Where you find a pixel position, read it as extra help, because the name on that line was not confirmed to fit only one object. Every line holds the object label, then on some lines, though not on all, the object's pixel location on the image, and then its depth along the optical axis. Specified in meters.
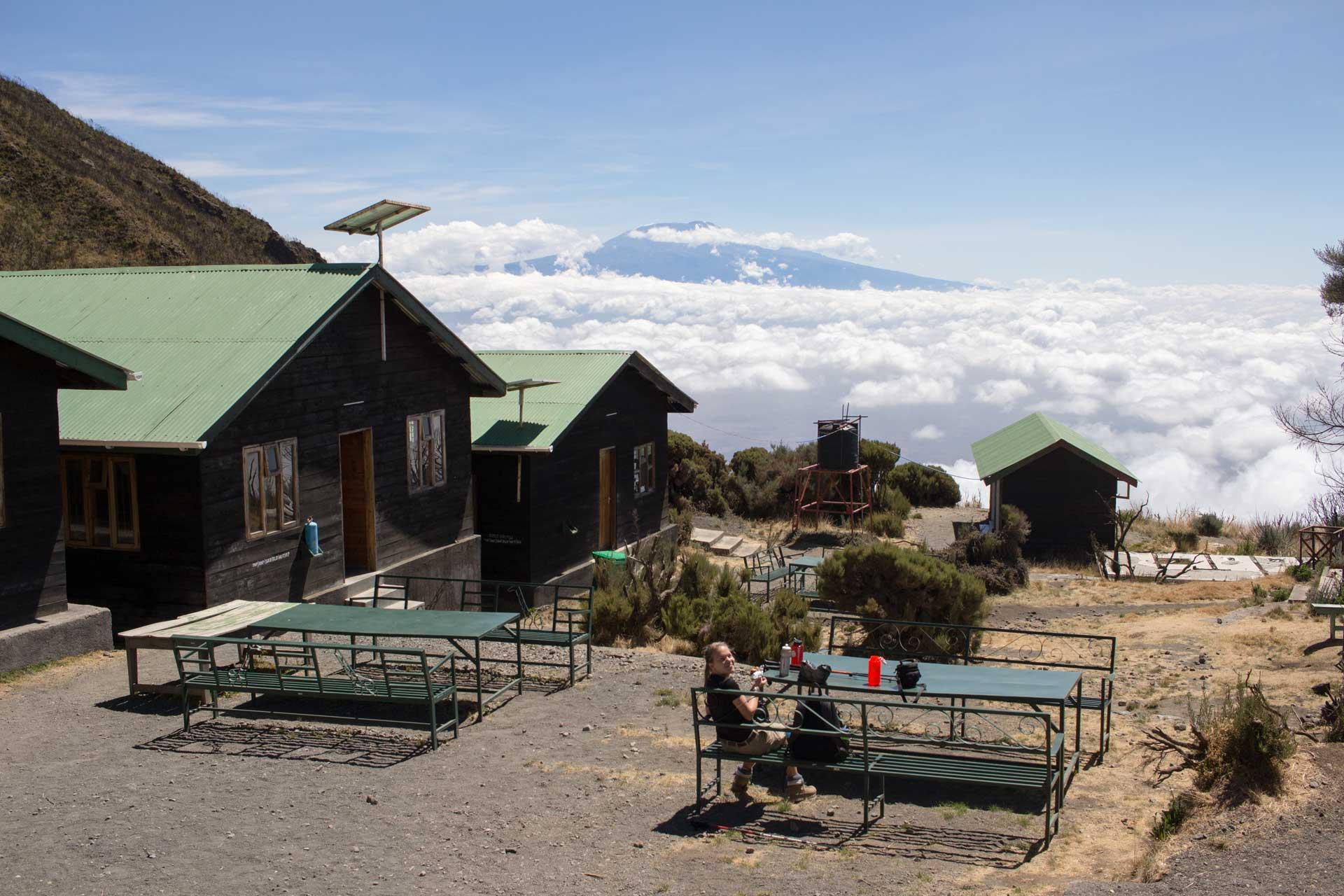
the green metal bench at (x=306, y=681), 8.85
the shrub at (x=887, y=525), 30.72
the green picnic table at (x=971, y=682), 7.91
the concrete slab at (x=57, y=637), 10.91
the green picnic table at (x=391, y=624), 9.40
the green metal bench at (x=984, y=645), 14.48
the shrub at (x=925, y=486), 36.53
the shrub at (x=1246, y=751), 7.48
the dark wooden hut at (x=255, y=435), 12.61
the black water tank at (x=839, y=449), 30.50
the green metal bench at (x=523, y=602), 10.90
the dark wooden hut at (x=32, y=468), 11.12
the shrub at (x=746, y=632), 13.51
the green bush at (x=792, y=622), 13.85
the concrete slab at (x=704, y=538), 27.17
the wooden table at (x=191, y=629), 9.70
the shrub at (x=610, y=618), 14.42
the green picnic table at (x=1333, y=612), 13.09
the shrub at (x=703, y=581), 15.56
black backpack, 7.62
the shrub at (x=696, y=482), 32.88
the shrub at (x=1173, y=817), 7.01
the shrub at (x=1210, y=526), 32.84
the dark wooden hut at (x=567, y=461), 19.62
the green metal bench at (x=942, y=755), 7.25
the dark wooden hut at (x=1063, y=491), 26.75
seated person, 7.63
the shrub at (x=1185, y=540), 28.47
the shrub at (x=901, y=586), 15.52
